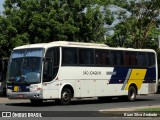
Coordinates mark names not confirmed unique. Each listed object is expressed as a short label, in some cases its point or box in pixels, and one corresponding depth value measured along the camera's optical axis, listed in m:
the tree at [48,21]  38.91
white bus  24.09
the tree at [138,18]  42.84
